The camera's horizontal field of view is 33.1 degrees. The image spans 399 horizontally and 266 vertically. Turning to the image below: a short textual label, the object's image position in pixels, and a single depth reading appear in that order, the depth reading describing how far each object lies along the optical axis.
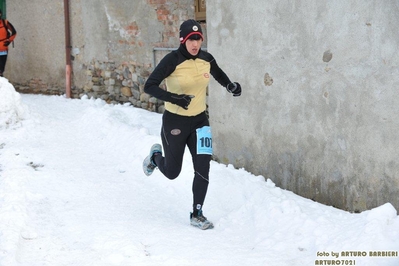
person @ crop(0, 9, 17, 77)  12.12
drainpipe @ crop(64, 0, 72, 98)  11.45
